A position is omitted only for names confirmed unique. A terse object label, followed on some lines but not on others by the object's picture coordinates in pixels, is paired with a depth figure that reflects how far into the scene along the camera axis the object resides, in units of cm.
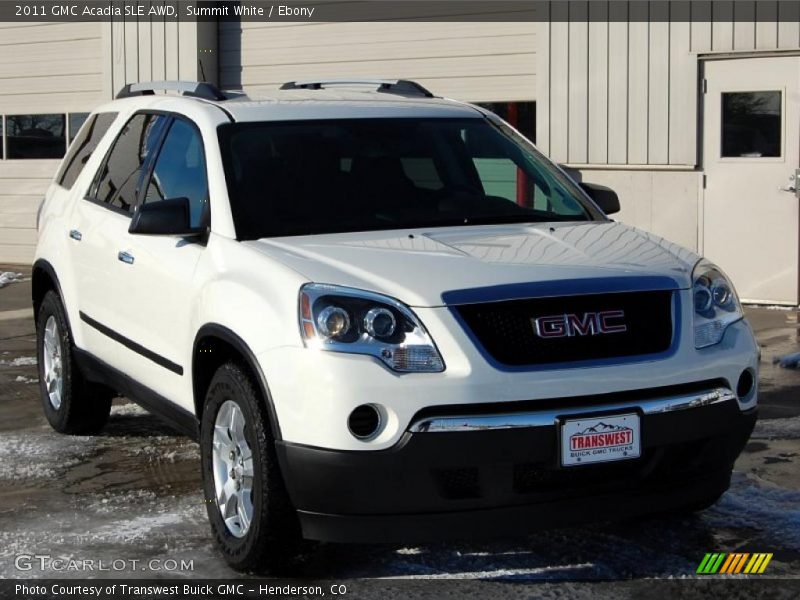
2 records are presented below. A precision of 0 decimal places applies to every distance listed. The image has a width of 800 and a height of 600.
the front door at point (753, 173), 1135
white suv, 415
